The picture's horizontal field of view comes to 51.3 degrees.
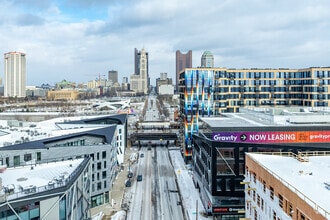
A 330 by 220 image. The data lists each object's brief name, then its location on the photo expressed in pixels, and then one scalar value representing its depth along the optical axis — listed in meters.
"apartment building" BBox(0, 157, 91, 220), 23.75
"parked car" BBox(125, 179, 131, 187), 63.31
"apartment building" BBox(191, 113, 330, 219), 45.66
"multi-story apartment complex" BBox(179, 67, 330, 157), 78.00
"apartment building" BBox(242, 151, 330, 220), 21.62
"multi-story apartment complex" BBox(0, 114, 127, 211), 43.59
